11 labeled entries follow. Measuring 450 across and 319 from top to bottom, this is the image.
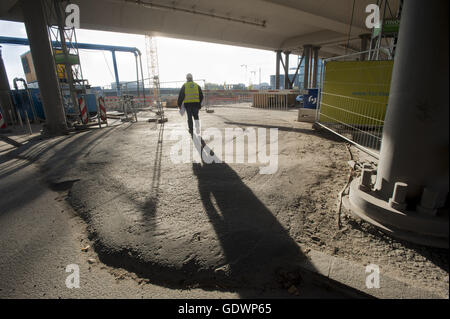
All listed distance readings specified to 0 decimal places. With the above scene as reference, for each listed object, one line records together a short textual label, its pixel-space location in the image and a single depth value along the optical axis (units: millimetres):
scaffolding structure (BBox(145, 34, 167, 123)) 45350
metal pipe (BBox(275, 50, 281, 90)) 28469
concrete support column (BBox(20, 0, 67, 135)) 8117
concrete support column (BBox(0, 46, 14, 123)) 12875
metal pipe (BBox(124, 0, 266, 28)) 15180
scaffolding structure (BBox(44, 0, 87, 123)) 9453
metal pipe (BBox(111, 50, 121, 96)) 23506
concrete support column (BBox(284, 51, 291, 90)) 28531
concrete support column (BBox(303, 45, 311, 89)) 25080
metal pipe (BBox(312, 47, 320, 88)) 26500
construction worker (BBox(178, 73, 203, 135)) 6871
